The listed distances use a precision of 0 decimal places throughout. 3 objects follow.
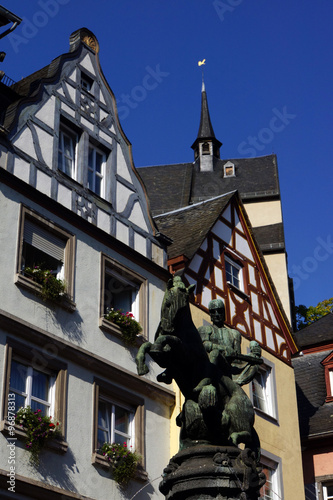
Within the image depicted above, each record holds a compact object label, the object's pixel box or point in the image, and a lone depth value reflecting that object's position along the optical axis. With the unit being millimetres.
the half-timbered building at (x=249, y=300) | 20312
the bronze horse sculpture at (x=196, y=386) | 8133
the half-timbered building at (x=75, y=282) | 14828
